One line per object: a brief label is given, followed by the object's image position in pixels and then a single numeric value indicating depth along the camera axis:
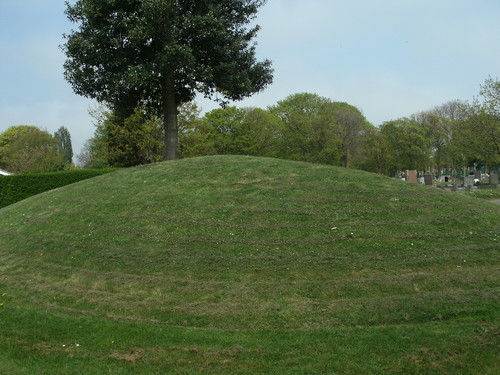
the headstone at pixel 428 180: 31.65
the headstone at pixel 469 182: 29.30
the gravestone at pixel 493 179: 30.98
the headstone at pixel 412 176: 30.32
